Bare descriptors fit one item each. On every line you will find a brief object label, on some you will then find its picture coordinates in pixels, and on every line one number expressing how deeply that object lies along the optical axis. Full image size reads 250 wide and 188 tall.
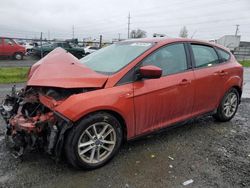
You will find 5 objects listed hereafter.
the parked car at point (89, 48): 17.46
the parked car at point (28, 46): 17.04
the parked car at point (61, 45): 14.61
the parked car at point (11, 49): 13.30
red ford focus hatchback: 2.23
